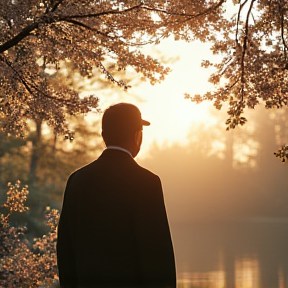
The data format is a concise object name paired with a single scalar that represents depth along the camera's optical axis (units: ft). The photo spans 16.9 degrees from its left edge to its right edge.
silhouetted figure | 17.03
